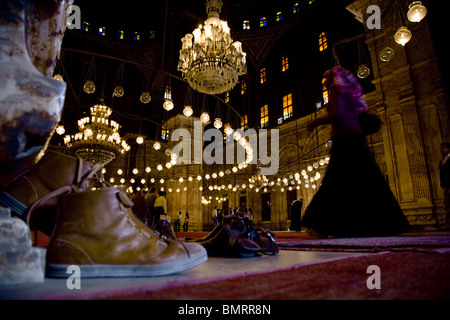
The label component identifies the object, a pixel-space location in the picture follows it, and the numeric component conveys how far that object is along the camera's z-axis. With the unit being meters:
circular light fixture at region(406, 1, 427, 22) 4.25
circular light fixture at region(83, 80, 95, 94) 7.35
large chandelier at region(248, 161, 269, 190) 13.29
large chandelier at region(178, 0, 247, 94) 6.21
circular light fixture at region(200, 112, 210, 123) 8.57
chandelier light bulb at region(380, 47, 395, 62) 5.38
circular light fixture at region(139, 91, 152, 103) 7.93
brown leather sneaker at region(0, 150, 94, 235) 0.94
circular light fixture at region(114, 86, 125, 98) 7.91
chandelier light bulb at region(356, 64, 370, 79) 6.88
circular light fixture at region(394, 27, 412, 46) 4.73
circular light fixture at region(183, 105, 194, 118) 8.47
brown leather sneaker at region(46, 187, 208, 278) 0.85
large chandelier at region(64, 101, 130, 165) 10.10
